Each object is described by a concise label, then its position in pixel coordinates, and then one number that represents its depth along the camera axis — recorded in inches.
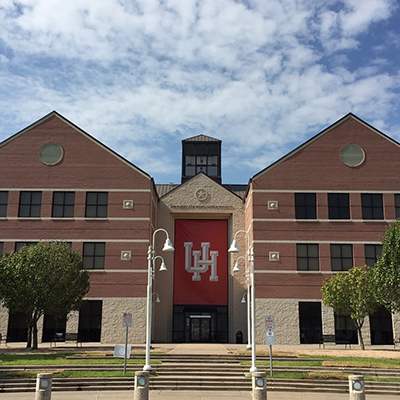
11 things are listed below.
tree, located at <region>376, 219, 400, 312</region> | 1115.9
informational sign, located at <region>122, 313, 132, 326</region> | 876.0
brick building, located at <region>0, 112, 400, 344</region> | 1498.5
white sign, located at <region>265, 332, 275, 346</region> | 836.0
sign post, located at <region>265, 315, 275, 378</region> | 836.6
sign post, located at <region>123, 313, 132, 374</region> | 876.0
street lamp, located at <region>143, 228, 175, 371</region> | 857.5
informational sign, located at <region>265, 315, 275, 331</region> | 836.2
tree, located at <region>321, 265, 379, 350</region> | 1309.1
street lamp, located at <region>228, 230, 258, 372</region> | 839.3
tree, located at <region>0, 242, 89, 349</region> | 1204.5
